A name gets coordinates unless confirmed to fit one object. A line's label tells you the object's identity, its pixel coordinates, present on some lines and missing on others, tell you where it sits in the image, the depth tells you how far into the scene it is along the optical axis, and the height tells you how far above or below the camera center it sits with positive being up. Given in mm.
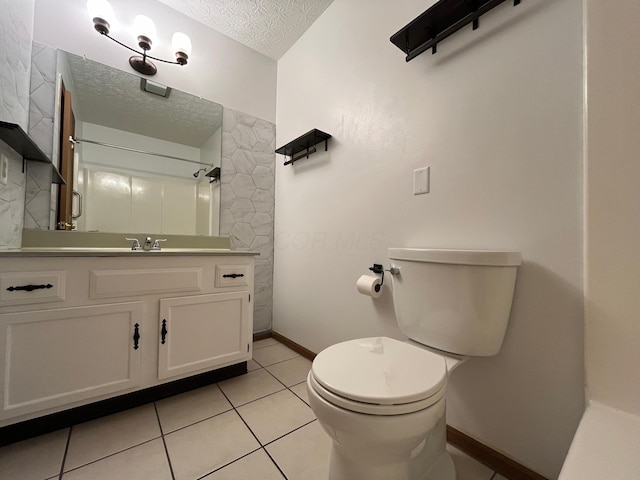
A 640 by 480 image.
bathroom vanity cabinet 938 -377
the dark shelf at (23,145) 957 +412
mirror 1460 +572
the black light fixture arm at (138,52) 1522 +1212
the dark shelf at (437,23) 936 +896
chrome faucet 1562 -30
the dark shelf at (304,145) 1607 +690
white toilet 607 -360
